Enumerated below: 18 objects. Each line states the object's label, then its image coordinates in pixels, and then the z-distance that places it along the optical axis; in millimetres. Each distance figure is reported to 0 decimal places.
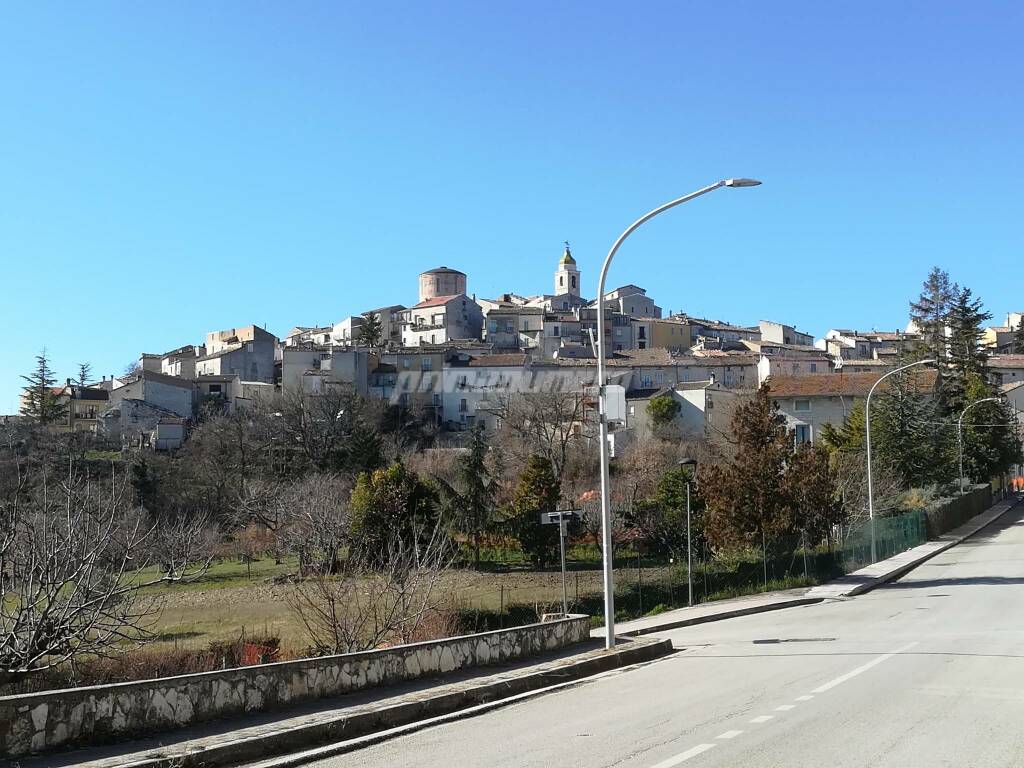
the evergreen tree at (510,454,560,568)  50094
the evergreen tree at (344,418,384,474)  68750
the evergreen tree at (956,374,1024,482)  68062
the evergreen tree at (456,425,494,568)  52688
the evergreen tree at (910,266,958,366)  97688
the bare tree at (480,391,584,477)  76188
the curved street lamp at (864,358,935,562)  36553
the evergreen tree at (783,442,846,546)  33969
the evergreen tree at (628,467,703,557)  48781
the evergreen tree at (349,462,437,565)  48531
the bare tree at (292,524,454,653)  18453
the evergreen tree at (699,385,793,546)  33906
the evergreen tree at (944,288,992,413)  84925
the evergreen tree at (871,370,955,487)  56781
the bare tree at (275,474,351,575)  38562
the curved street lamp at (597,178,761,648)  16031
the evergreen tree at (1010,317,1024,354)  134838
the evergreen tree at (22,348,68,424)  99750
